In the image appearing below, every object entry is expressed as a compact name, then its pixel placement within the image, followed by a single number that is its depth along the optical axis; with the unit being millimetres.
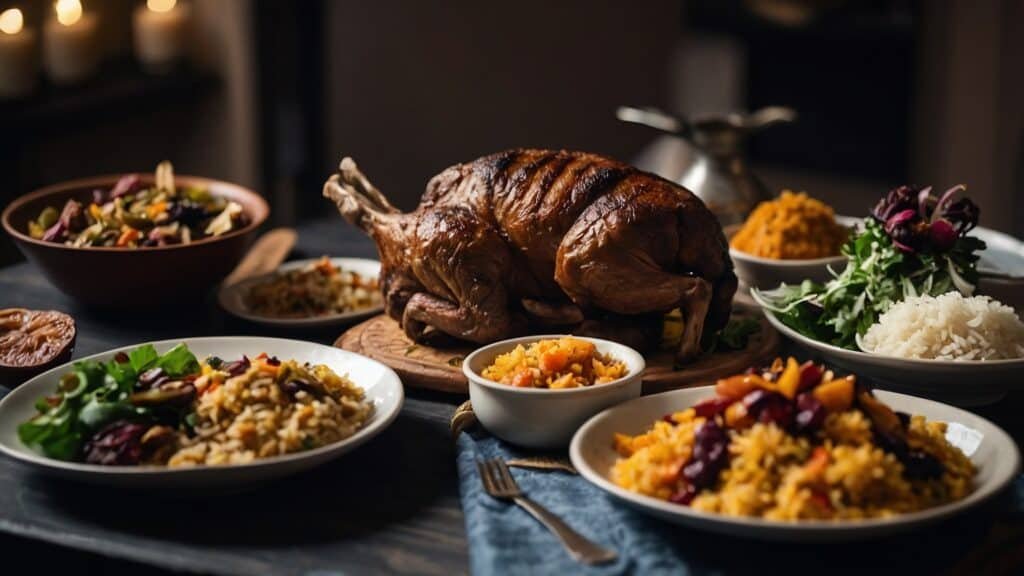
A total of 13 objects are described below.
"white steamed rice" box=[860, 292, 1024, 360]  2486
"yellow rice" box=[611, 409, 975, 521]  1872
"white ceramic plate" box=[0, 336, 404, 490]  2078
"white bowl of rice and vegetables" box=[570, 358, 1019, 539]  1862
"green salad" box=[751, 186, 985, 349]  2783
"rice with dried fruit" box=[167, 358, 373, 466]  2148
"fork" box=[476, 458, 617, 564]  1931
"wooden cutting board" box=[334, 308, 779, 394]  2697
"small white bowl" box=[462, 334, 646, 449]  2307
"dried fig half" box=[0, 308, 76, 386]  2662
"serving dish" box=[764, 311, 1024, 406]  2424
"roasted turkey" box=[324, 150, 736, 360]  2725
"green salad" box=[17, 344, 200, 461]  2191
